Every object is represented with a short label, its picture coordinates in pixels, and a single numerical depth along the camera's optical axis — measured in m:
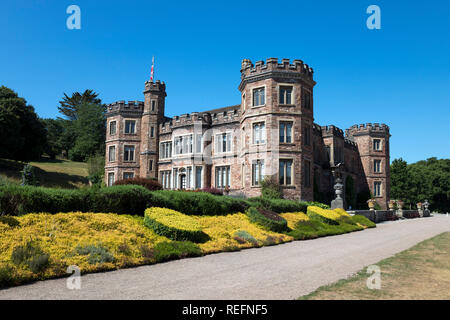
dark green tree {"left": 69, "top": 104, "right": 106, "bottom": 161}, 66.38
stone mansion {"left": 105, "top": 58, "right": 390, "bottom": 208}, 28.78
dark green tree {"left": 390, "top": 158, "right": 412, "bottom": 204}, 57.50
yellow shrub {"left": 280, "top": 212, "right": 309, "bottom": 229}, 18.61
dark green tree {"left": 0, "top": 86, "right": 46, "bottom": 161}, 38.78
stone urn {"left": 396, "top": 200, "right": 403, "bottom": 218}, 37.43
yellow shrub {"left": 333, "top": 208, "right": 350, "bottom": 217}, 23.77
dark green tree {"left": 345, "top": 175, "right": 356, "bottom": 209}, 42.25
